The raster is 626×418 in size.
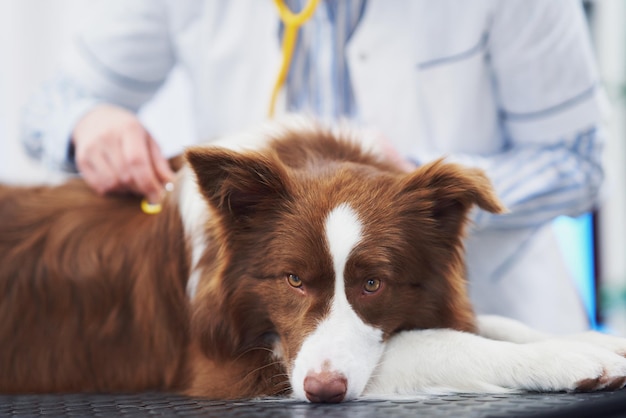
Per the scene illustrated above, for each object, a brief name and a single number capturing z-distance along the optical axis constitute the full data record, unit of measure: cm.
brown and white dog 113
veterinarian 136
